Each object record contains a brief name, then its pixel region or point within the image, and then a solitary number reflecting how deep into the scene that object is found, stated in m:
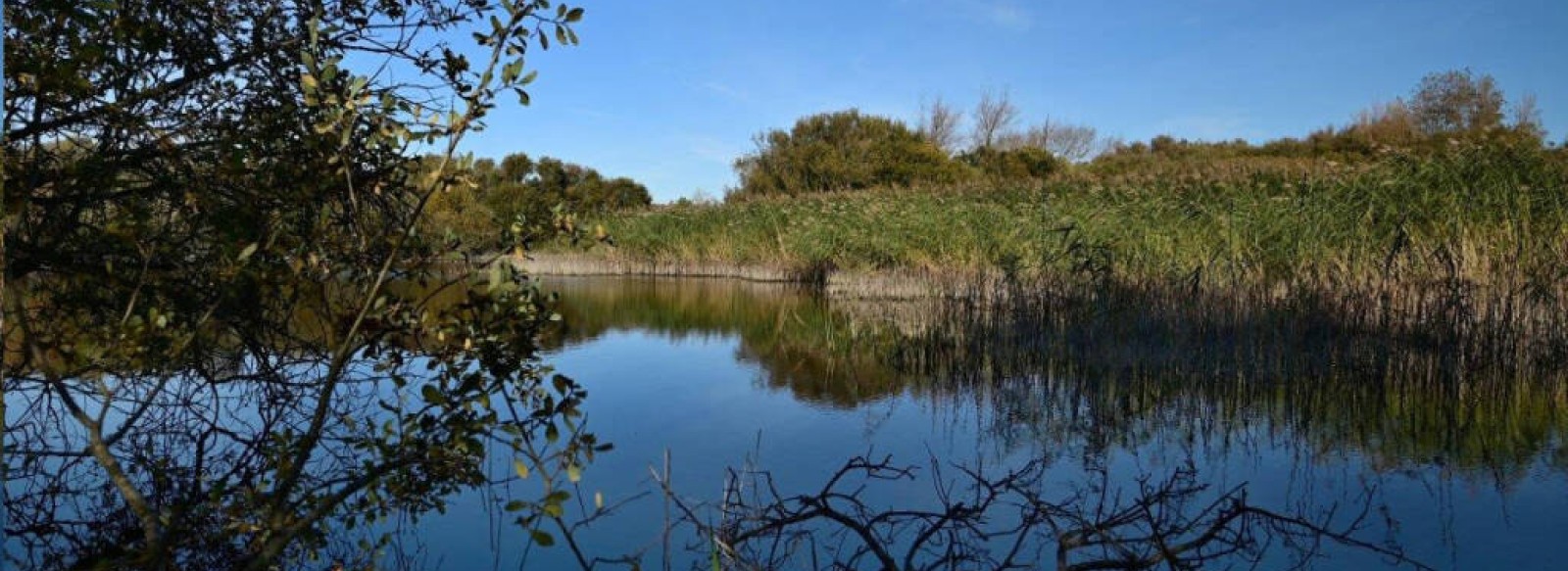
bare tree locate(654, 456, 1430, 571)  2.63
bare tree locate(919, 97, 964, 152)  42.97
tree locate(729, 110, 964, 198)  31.27
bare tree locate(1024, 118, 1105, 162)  48.34
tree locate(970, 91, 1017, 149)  43.81
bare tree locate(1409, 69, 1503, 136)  32.44
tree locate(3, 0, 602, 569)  2.26
